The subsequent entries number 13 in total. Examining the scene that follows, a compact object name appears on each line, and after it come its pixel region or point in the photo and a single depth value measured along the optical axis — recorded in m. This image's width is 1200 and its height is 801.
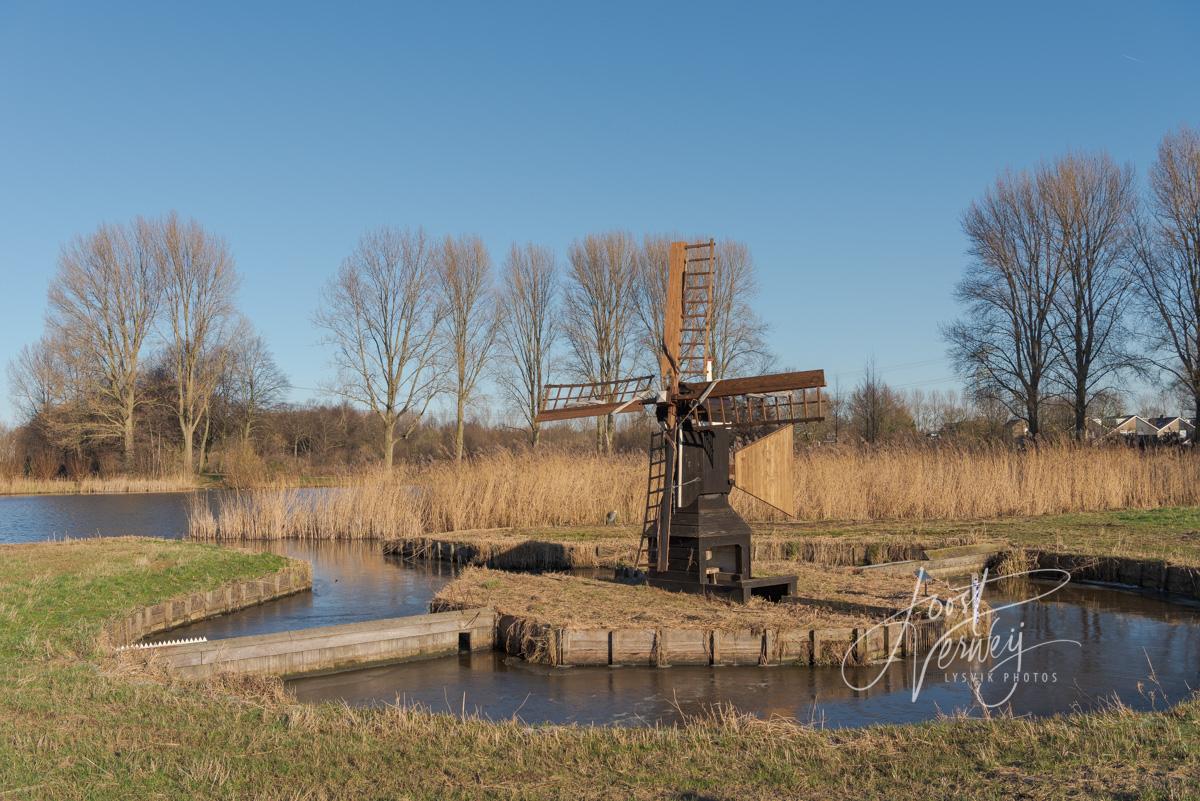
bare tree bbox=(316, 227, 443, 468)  37.62
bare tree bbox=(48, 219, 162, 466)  36.94
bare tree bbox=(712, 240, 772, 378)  36.38
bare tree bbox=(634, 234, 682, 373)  36.62
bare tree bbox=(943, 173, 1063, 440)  33.19
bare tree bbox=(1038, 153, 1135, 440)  31.95
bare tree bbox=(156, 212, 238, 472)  38.72
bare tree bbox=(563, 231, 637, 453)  37.75
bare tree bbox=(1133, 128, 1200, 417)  29.53
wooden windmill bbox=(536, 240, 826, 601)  11.06
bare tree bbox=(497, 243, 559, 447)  39.66
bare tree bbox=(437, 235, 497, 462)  38.97
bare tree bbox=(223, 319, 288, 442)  45.75
